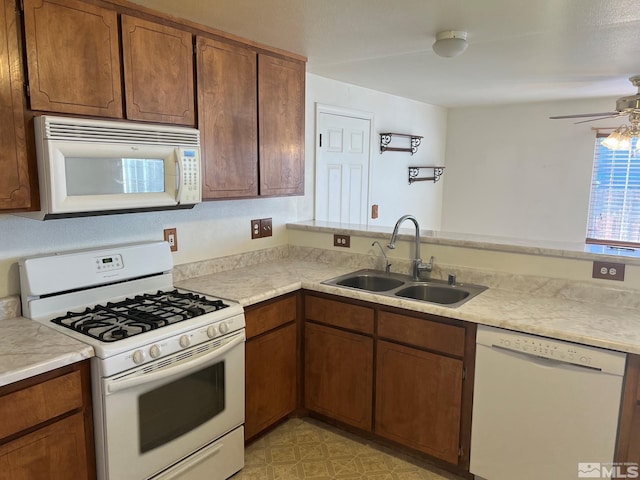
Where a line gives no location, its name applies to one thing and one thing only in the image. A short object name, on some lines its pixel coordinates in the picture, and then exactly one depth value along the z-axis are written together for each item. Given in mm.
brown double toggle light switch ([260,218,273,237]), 3096
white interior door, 3561
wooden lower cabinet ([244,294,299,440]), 2359
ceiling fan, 3180
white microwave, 1692
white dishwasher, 1795
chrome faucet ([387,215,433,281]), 2666
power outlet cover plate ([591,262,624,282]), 2160
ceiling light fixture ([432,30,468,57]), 2346
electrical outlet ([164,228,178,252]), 2512
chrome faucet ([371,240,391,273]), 2838
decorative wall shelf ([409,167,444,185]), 4816
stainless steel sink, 2504
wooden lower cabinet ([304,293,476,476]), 2154
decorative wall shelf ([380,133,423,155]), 4242
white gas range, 1683
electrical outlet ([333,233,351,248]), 3021
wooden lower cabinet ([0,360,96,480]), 1450
